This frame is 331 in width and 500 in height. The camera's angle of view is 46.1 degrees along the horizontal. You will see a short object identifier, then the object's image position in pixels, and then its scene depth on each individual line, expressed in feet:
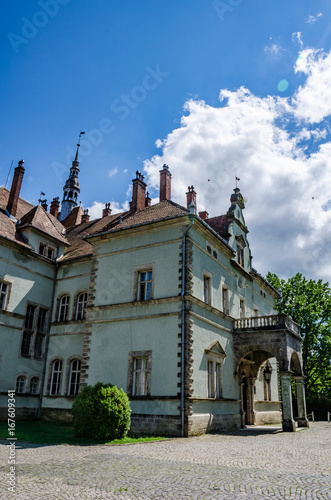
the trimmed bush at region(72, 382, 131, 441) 45.70
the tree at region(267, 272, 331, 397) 128.24
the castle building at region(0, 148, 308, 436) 60.08
